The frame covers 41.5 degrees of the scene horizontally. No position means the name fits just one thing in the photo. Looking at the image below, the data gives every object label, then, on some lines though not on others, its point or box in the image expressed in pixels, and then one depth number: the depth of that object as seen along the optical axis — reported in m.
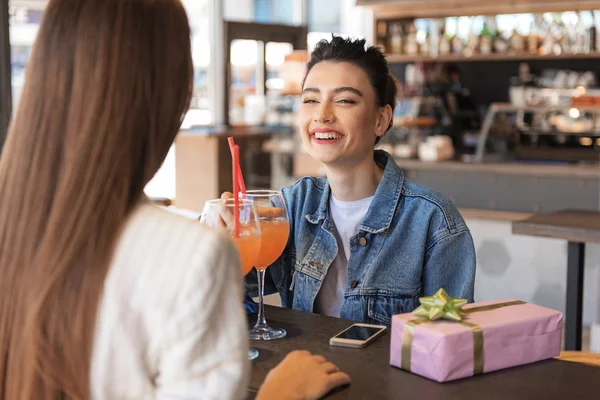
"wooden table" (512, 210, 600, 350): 3.07
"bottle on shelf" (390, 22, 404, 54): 6.18
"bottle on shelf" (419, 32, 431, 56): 6.12
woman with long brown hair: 0.86
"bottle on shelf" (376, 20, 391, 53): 6.19
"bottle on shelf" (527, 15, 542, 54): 5.82
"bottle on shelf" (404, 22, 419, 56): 6.14
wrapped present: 1.27
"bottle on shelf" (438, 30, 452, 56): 6.08
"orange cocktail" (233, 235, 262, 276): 1.44
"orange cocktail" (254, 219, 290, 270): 1.56
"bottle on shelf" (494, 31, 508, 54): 5.93
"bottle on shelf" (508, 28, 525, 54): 5.88
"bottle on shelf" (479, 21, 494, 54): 5.95
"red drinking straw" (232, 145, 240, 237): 1.42
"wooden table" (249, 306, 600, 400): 1.21
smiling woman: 1.86
